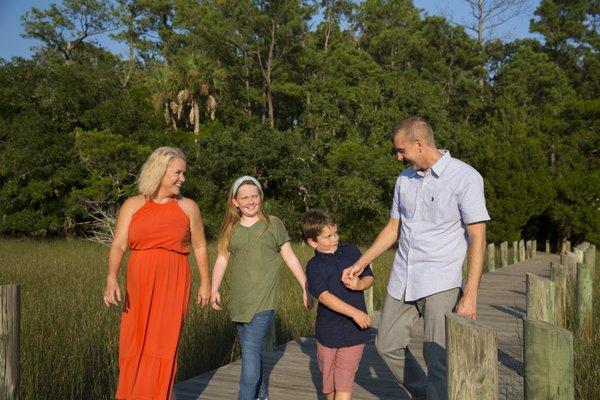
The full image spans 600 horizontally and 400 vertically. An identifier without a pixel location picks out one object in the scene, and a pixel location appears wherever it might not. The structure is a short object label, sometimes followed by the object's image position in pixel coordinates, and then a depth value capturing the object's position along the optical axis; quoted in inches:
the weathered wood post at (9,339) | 153.6
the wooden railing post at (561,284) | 339.6
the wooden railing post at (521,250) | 1046.9
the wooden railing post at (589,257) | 598.2
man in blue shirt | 169.9
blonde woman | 179.8
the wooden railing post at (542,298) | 245.1
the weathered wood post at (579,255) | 565.3
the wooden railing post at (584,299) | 329.1
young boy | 176.1
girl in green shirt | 196.2
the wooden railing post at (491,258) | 801.6
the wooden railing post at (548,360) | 123.5
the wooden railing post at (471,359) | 120.8
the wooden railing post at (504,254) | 876.6
